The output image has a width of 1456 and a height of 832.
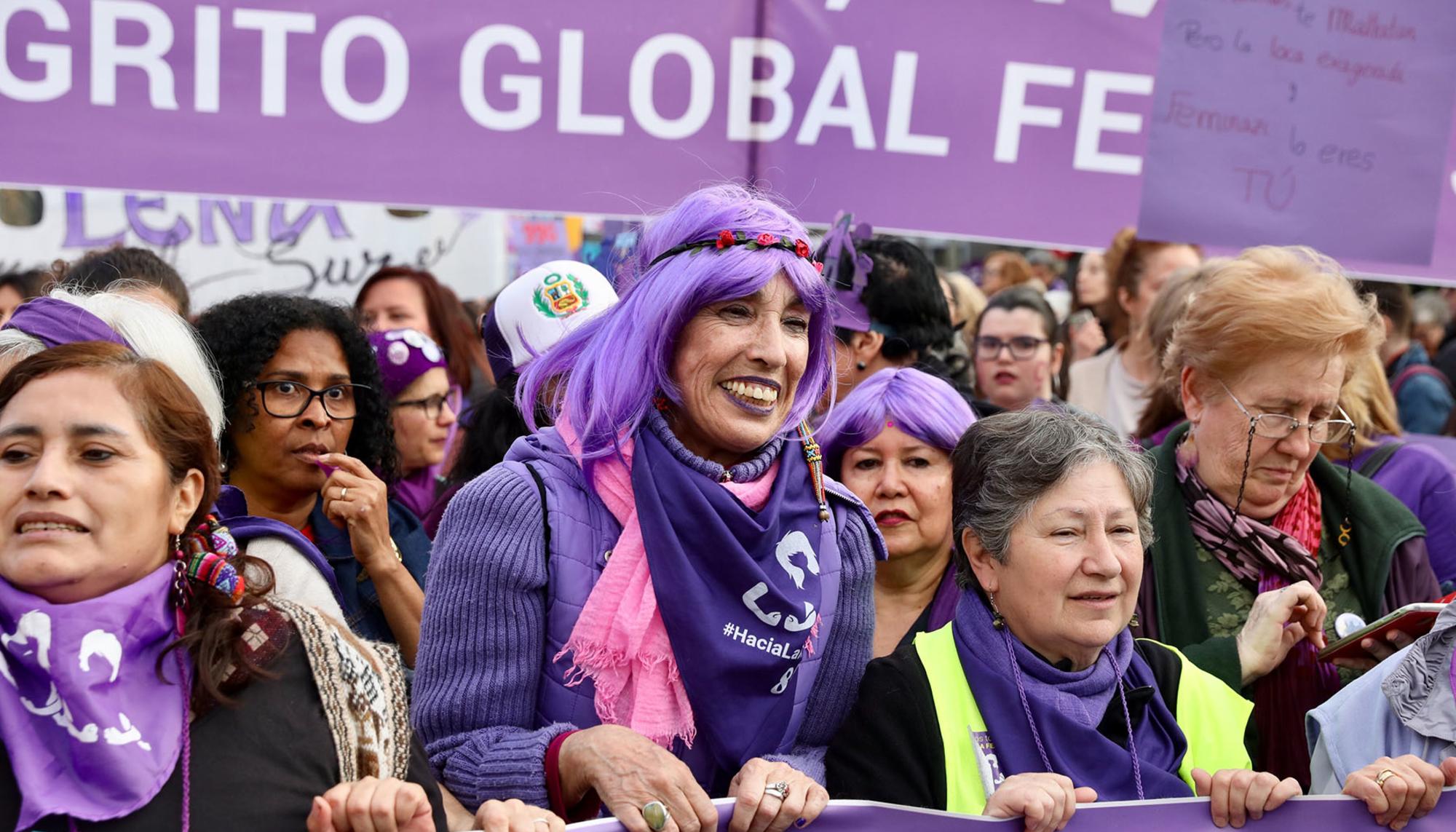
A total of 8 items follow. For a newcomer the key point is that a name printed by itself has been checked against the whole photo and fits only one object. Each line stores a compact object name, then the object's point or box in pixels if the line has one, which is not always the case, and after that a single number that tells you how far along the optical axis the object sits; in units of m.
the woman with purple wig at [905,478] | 3.59
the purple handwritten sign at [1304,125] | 4.59
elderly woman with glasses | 3.48
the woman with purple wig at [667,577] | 2.48
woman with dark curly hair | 3.51
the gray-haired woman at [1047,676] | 2.68
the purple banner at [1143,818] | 2.48
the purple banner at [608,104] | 4.03
